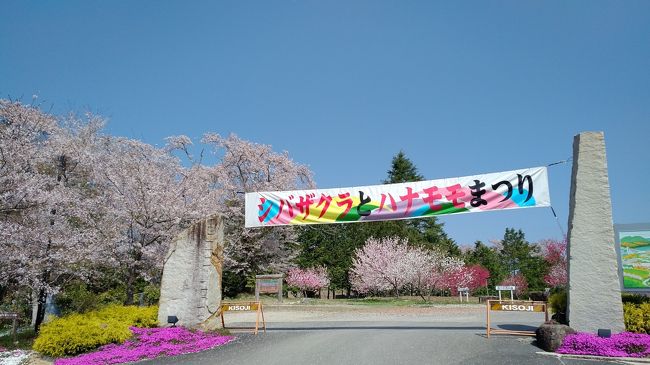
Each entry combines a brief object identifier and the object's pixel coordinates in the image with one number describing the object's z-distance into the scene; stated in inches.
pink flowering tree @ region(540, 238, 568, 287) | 1501.0
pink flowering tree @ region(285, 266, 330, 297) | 1526.8
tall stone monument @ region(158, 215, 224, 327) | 463.2
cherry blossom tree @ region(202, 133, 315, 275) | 1115.3
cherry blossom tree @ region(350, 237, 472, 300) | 1312.7
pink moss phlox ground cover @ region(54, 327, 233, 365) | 366.0
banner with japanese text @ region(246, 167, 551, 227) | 455.5
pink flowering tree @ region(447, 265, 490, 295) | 1371.8
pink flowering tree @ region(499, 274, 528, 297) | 1578.4
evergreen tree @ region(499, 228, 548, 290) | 1774.1
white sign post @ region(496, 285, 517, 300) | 783.8
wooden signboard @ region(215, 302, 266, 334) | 473.8
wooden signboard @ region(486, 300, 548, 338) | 421.4
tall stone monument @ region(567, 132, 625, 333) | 380.8
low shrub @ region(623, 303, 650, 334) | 374.9
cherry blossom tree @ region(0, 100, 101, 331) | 461.1
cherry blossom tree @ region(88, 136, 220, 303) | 560.4
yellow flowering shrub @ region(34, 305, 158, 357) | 380.5
